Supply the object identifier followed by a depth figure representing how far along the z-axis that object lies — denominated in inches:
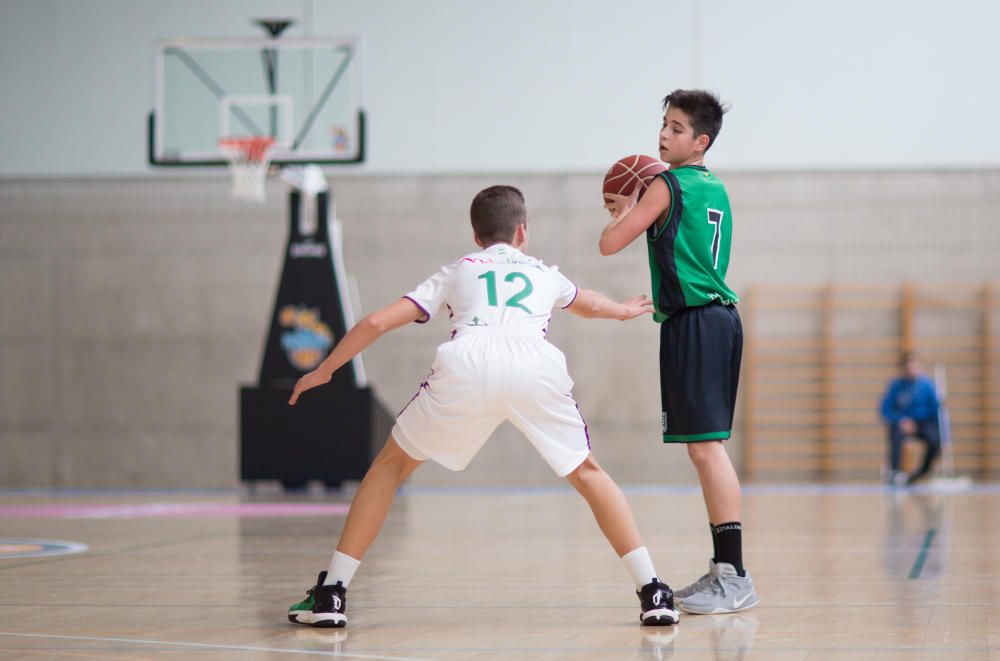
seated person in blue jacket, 1086.4
